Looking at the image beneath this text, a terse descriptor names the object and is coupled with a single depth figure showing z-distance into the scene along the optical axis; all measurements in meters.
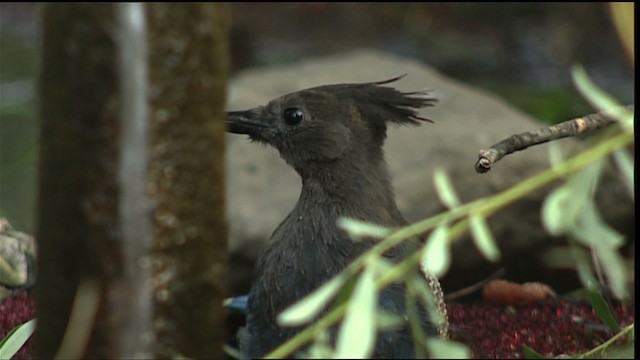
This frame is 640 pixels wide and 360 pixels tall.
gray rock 7.69
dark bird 4.82
